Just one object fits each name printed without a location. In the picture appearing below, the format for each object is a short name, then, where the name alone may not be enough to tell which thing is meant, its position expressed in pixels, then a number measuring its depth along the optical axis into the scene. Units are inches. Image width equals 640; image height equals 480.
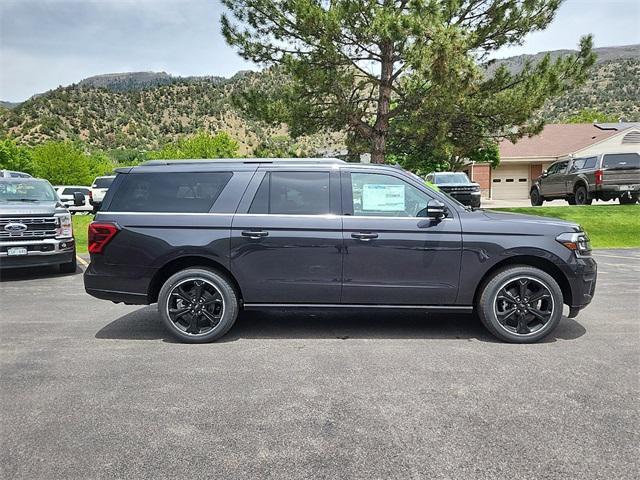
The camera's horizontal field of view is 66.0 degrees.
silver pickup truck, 348.2
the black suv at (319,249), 199.6
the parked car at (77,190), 1160.8
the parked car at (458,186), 815.1
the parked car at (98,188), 1086.6
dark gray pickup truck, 709.3
